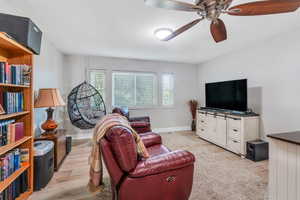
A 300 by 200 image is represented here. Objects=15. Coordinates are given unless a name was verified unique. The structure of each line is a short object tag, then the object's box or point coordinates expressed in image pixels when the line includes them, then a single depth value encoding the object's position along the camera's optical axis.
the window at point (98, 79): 4.39
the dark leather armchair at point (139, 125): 3.09
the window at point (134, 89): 4.62
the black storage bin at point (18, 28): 1.54
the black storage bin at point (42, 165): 1.96
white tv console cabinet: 2.97
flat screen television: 3.13
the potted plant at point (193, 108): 5.16
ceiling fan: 1.28
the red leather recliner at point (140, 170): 1.27
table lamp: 2.31
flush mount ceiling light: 2.54
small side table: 2.40
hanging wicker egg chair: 3.40
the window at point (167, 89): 5.11
